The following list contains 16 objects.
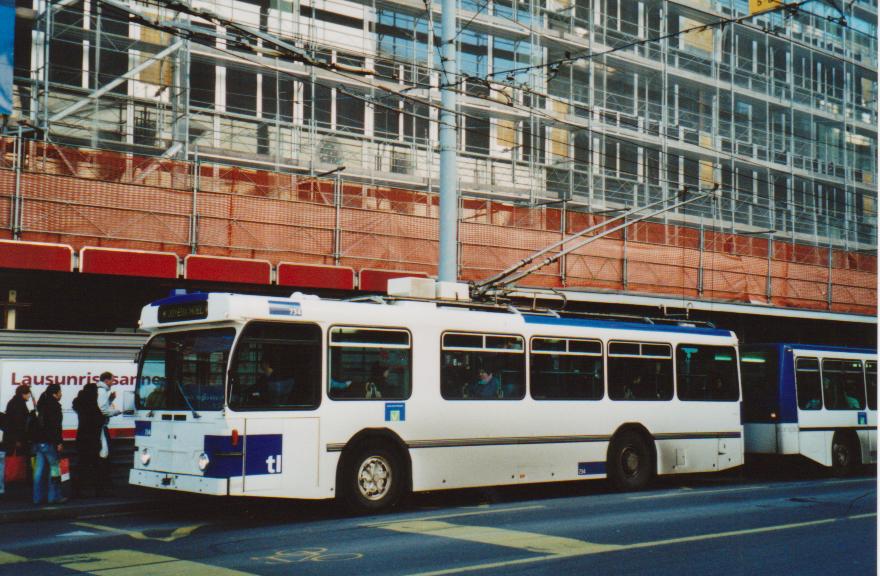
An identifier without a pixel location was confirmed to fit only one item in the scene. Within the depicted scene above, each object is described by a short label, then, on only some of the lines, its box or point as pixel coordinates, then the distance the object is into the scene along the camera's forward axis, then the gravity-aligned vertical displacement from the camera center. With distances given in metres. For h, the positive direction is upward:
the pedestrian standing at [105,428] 14.72 -0.64
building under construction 18.05 +5.82
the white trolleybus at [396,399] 11.88 -0.21
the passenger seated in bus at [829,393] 19.09 -0.19
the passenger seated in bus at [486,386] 14.08 -0.05
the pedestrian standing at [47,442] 13.27 -0.75
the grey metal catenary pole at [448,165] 16.20 +3.33
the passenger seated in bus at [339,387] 12.52 -0.06
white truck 15.82 +0.30
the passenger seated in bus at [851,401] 19.55 -0.34
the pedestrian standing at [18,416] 13.84 -0.44
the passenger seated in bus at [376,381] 12.89 +0.01
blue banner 17.53 +5.55
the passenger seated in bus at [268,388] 11.86 -0.07
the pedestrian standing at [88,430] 14.34 -0.64
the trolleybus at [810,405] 18.34 -0.40
